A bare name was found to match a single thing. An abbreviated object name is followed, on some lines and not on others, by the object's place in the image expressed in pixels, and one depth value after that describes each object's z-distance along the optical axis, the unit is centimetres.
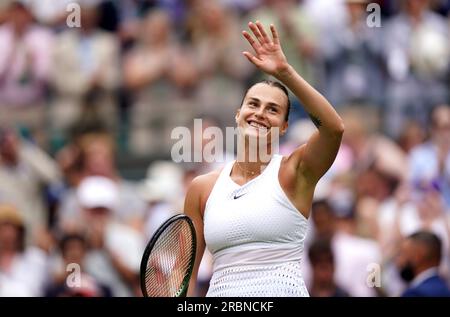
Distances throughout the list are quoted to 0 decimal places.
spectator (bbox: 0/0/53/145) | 1212
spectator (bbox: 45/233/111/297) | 963
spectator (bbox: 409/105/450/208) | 1057
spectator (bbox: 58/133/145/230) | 1075
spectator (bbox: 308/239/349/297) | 905
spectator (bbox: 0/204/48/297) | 986
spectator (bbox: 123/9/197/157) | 1218
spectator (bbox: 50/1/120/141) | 1216
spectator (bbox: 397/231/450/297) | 848
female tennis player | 613
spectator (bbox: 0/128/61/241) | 1100
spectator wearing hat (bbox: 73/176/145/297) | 1000
